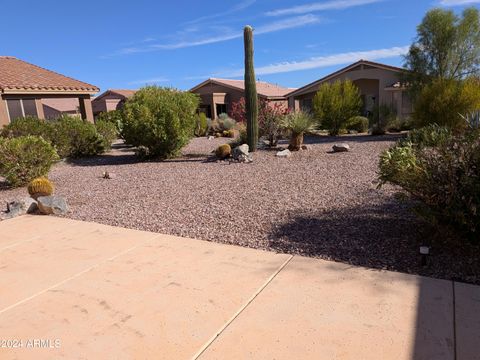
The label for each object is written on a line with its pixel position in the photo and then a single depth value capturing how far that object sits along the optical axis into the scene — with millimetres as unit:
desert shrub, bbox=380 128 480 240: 3795
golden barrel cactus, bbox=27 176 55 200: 7590
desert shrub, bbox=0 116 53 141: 13211
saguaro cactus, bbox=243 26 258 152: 13531
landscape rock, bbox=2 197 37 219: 6787
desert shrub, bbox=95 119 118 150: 15797
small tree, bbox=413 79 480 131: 14633
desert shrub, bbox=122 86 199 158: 12797
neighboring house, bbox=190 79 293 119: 33812
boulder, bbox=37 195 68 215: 6707
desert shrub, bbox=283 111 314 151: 13406
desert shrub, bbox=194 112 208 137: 23188
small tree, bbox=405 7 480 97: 18906
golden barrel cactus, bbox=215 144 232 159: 12633
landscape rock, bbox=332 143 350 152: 13260
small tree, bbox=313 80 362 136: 20297
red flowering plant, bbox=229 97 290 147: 14555
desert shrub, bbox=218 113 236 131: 23766
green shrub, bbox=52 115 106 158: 13586
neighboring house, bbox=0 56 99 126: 16547
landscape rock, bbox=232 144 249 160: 12149
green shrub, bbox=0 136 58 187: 8961
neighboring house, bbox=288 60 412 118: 26188
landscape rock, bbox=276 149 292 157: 12543
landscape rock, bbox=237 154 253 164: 11930
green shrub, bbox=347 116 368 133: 21753
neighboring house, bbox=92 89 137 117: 39512
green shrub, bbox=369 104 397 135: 19438
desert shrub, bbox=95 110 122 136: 17656
